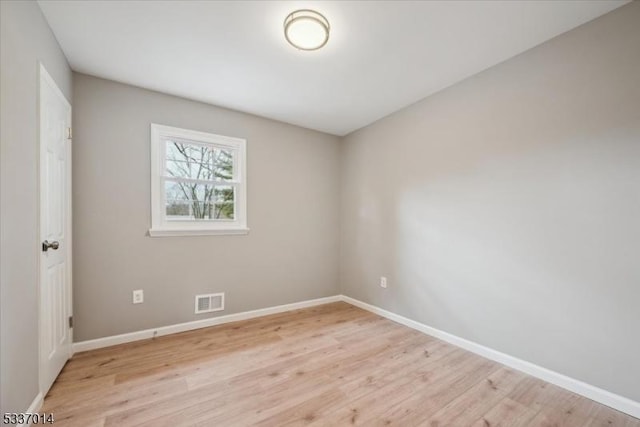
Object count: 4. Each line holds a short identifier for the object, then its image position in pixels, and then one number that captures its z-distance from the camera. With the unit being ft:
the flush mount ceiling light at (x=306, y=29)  5.70
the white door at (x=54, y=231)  5.57
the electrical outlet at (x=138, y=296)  8.48
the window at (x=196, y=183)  8.95
